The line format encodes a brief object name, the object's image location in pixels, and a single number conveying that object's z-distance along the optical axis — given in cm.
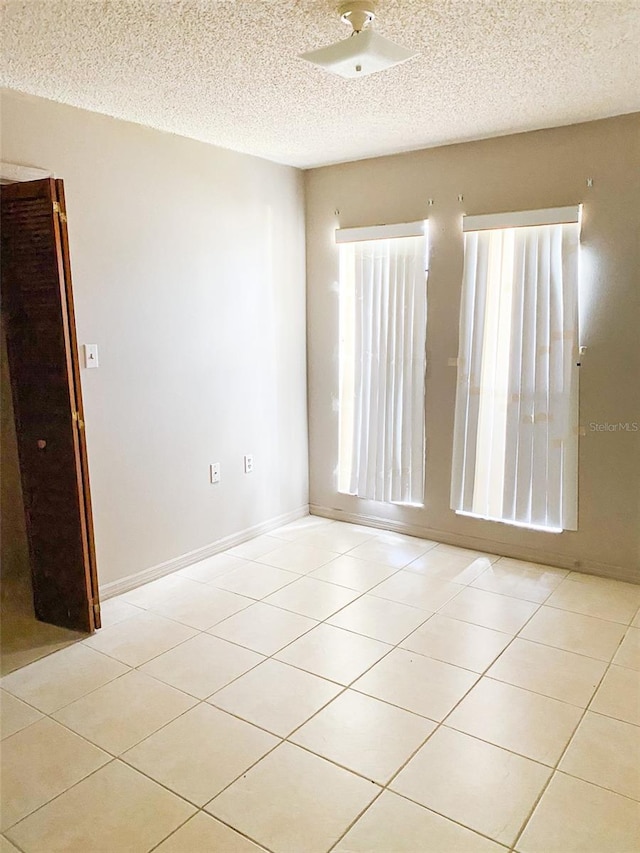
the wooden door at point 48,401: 264
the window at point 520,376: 333
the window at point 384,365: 383
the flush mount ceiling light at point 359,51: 194
